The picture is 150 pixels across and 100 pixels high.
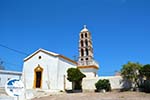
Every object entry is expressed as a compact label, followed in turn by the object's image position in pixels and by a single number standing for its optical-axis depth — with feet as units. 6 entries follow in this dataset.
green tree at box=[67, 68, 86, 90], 45.40
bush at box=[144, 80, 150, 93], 39.62
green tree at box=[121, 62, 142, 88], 41.37
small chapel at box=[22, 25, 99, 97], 45.74
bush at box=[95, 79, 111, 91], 43.74
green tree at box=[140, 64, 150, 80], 40.23
